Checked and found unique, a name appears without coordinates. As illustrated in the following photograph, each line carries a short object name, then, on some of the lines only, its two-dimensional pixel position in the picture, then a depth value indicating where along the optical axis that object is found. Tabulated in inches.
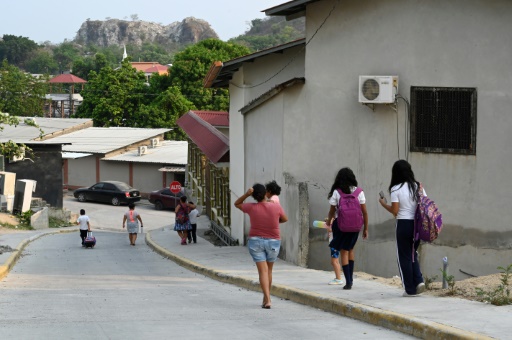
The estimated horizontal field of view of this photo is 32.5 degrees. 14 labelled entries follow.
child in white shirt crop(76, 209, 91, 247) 1197.7
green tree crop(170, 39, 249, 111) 3105.3
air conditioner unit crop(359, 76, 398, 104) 678.5
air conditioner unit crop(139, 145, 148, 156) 2413.9
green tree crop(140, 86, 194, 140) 2997.0
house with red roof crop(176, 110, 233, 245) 1114.7
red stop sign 1519.4
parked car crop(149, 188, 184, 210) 2083.8
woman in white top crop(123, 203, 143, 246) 1212.5
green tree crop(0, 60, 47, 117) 3636.8
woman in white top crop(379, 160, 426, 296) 441.4
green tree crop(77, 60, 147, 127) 3292.3
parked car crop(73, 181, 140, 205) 2201.0
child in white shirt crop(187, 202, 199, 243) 1093.8
